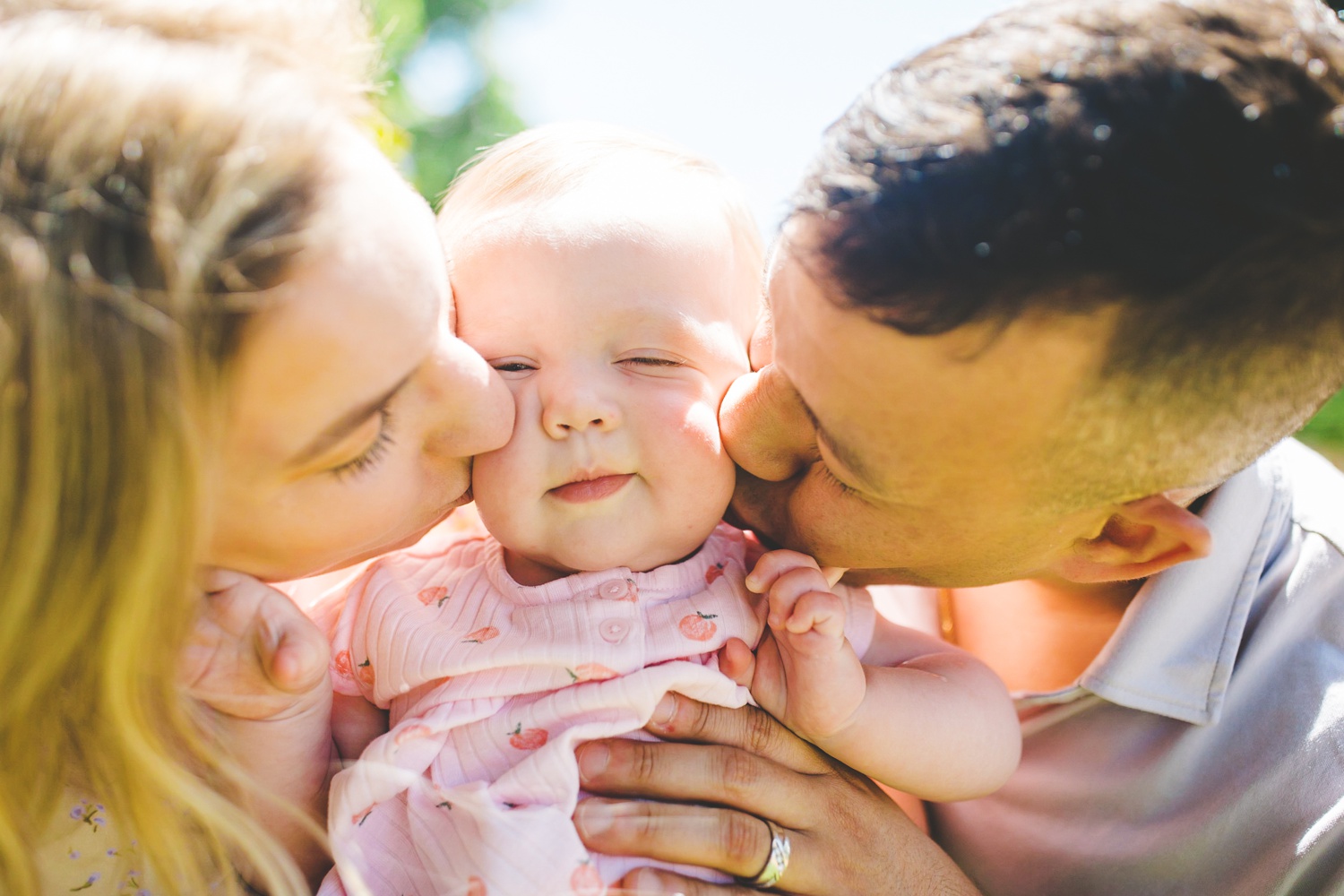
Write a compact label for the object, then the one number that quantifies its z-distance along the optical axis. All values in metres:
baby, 0.47
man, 0.40
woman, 0.38
